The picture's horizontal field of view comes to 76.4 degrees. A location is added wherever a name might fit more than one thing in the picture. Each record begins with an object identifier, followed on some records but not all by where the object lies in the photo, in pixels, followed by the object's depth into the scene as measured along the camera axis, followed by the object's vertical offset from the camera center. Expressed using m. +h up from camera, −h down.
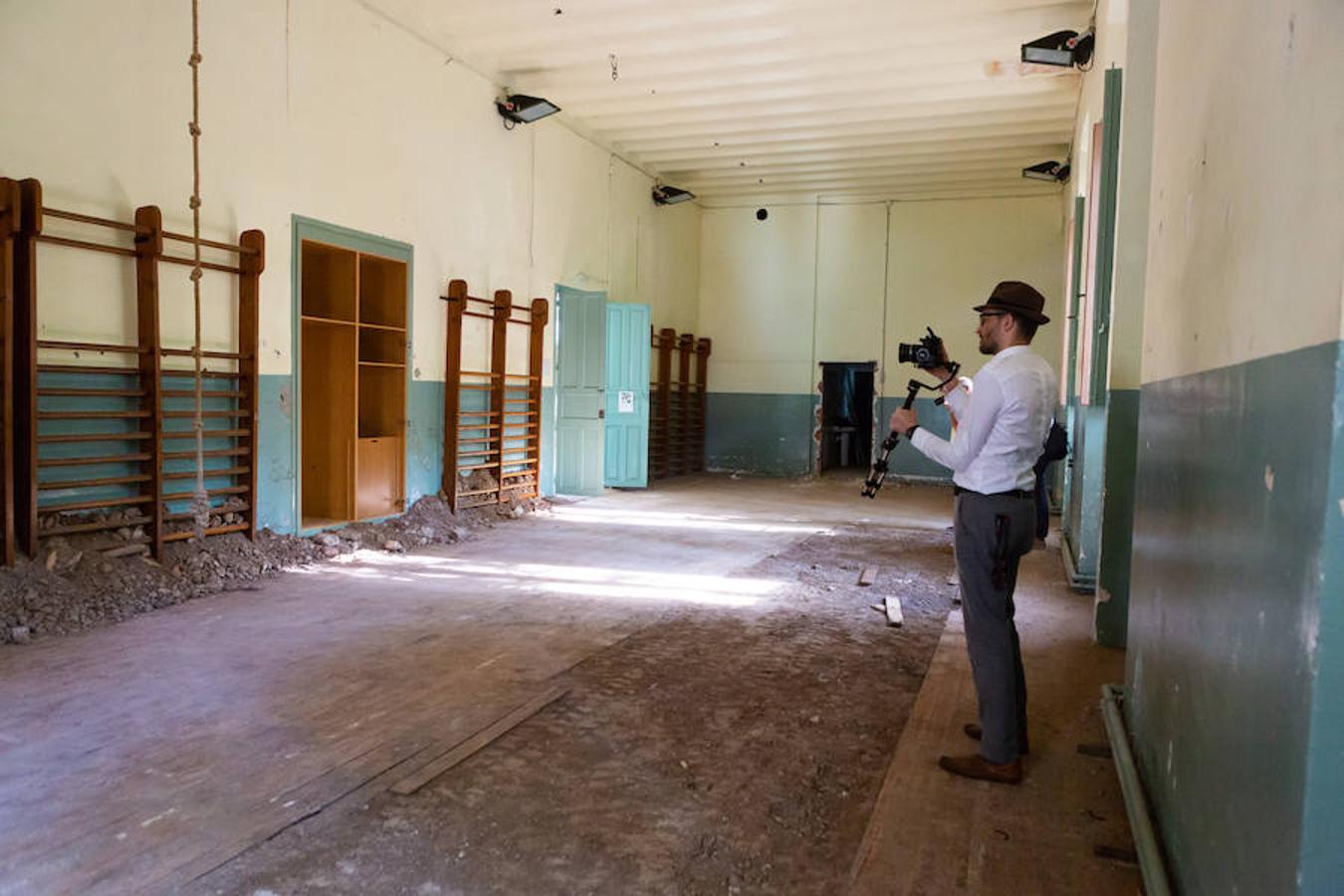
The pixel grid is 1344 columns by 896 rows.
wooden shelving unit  6.94 +0.09
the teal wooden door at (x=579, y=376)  9.85 +0.29
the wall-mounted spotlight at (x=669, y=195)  12.24 +3.00
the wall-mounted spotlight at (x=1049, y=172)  10.67 +3.05
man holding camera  2.67 -0.27
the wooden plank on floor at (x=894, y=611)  4.64 -1.14
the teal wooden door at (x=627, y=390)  10.66 +0.16
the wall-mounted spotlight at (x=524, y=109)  8.36 +2.88
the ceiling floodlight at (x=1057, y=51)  7.00 +3.00
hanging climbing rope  5.27 +0.97
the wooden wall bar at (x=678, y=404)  12.67 +0.00
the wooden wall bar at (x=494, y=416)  7.91 -0.17
